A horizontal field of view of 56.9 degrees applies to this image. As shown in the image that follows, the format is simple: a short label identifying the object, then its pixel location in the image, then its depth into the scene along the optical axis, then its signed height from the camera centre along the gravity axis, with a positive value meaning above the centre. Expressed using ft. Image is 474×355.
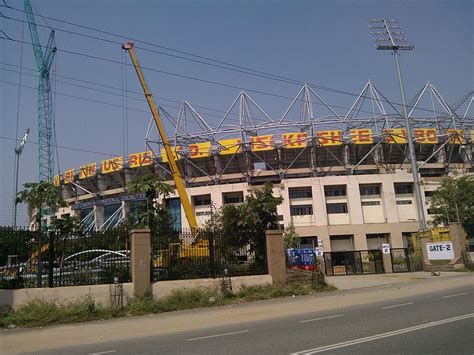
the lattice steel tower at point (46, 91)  248.85 +105.78
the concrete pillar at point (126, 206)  249.38 +35.35
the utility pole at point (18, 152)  140.46 +51.05
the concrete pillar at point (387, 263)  115.47 -2.81
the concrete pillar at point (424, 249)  110.42 +0.19
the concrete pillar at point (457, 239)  104.47 +2.00
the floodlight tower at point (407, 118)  112.39 +35.06
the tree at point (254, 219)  69.28 +7.39
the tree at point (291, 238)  172.04 +8.08
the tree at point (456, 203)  174.19 +18.18
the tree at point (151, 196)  103.45 +17.01
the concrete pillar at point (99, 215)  263.49 +33.13
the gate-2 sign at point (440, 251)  105.19 -0.47
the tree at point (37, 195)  114.62 +20.68
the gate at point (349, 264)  114.01 -2.40
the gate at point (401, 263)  110.11 -3.07
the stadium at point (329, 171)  228.84 +47.71
